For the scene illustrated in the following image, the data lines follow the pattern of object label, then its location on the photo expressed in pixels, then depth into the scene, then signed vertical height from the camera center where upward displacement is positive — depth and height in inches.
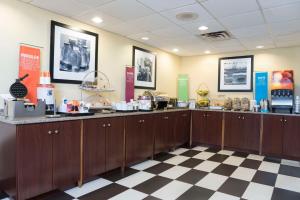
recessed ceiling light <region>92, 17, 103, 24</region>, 129.8 +48.0
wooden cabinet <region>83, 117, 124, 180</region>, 107.7 -26.0
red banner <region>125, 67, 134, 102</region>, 166.7 +10.8
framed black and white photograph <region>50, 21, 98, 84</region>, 122.2 +26.8
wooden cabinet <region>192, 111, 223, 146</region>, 195.5 -26.6
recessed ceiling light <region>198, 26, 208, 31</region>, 143.3 +48.2
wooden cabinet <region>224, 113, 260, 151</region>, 178.4 -27.0
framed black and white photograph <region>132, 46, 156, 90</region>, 180.2 +26.6
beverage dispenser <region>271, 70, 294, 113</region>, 169.4 +6.7
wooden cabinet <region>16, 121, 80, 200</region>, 83.9 -26.2
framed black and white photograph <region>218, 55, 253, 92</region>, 204.4 +25.0
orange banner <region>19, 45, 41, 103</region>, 108.3 +14.7
